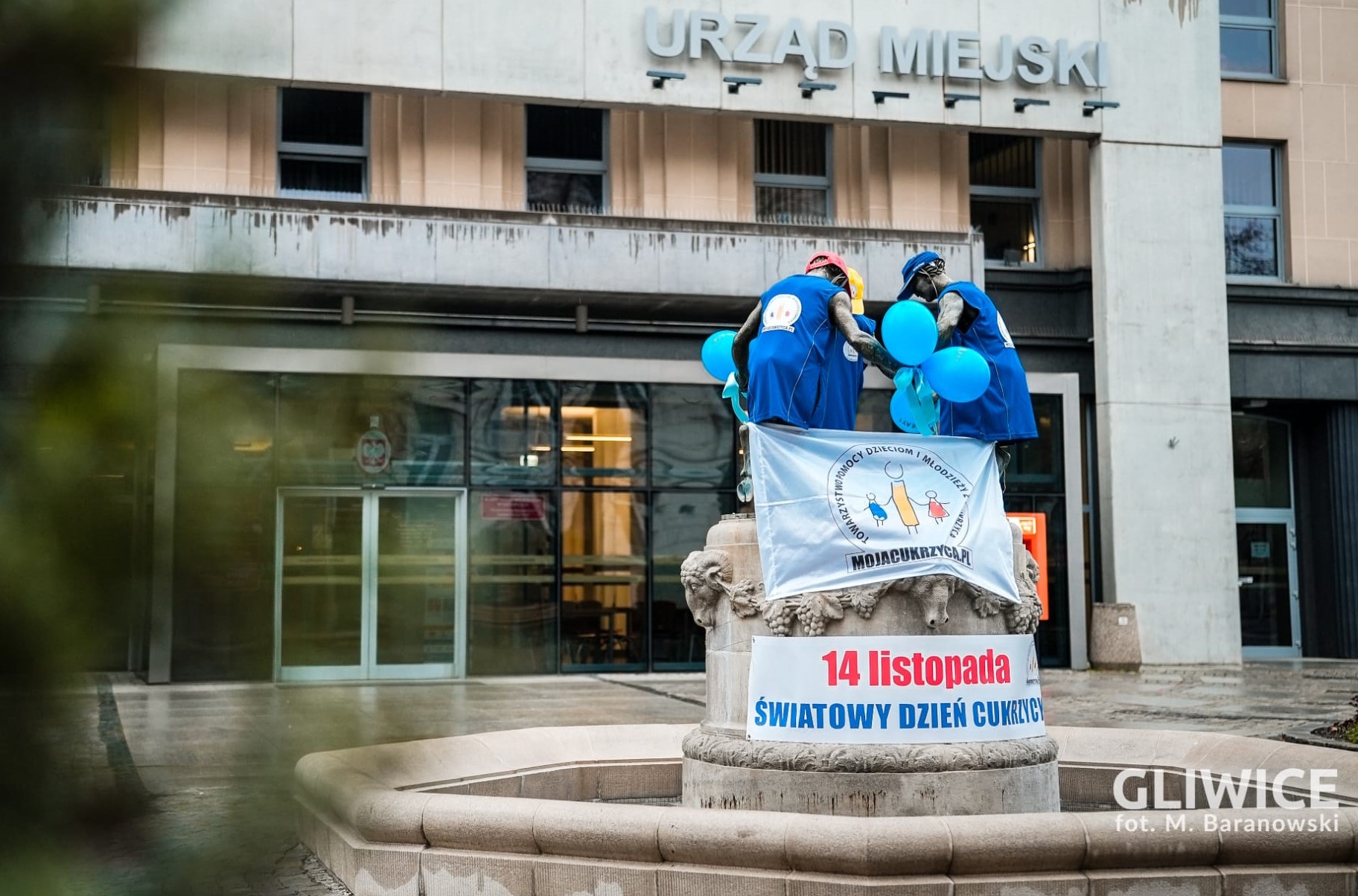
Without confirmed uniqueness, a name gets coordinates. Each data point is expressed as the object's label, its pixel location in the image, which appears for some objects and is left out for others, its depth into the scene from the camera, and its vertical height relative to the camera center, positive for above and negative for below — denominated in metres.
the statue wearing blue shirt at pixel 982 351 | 8.30 +1.14
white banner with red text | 7.66 -0.71
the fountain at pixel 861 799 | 6.32 -1.23
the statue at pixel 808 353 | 8.05 +1.11
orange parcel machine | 20.95 +0.28
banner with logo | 7.78 +0.23
